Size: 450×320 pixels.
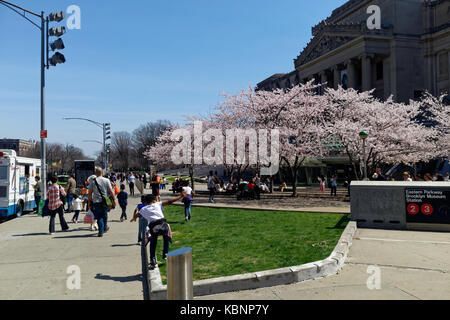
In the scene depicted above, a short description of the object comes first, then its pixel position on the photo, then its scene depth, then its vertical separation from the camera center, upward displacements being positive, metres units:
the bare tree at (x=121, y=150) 110.86 +6.12
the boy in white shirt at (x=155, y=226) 7.20 -1.07
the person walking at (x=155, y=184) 17.92 -0.64
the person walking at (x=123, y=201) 14.78 -1.16
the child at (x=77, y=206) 13.91 -1.29
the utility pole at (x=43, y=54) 17.52 +5.64
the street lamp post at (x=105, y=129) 43.05 +4.77
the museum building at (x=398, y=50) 50.91 +16.44
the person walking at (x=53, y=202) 11.49 -0.92
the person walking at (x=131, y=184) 32.12 -1.11
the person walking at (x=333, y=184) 26.52 -1.06
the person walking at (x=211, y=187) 21.96 -0.96
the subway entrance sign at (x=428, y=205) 11.76 -1.14
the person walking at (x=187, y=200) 12.94 -1.05
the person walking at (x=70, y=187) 15.72 -0.65
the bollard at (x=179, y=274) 3.92 -1.07
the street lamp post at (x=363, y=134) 16.82 +1.55
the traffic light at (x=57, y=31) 17.83 +6.55
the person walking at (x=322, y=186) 31.15 -1.41
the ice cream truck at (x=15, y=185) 16.31 -0.59
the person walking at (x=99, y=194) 10.72 -0.64
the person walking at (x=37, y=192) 18.12 -0.97
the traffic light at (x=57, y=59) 17.42 +5.17
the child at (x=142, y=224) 9.62 -1.35
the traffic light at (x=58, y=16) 17.80 +7.26
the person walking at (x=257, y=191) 24.11 -1.34
